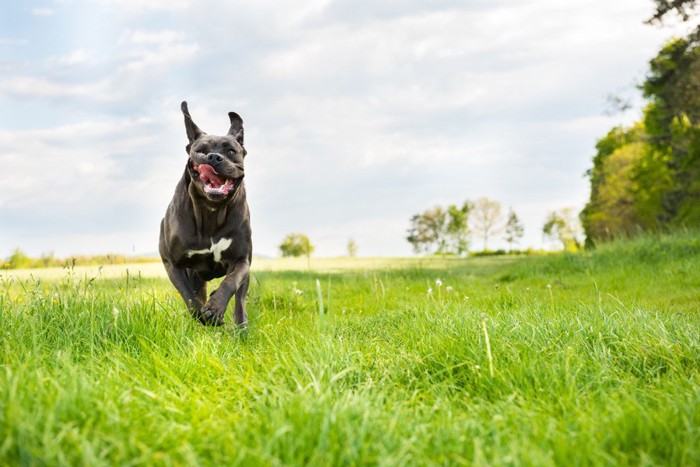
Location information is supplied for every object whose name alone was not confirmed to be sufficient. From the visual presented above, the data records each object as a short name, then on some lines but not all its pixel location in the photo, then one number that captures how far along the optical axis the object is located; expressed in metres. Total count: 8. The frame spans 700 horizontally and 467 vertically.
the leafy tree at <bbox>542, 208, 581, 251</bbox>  78.29
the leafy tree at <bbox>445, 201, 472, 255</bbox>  86.50
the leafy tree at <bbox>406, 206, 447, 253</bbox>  93.19
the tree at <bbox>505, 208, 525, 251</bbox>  87.81
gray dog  5.64
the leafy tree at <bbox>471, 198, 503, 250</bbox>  80.56
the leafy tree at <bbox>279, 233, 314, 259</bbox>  92.38
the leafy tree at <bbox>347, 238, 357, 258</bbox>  84.12
